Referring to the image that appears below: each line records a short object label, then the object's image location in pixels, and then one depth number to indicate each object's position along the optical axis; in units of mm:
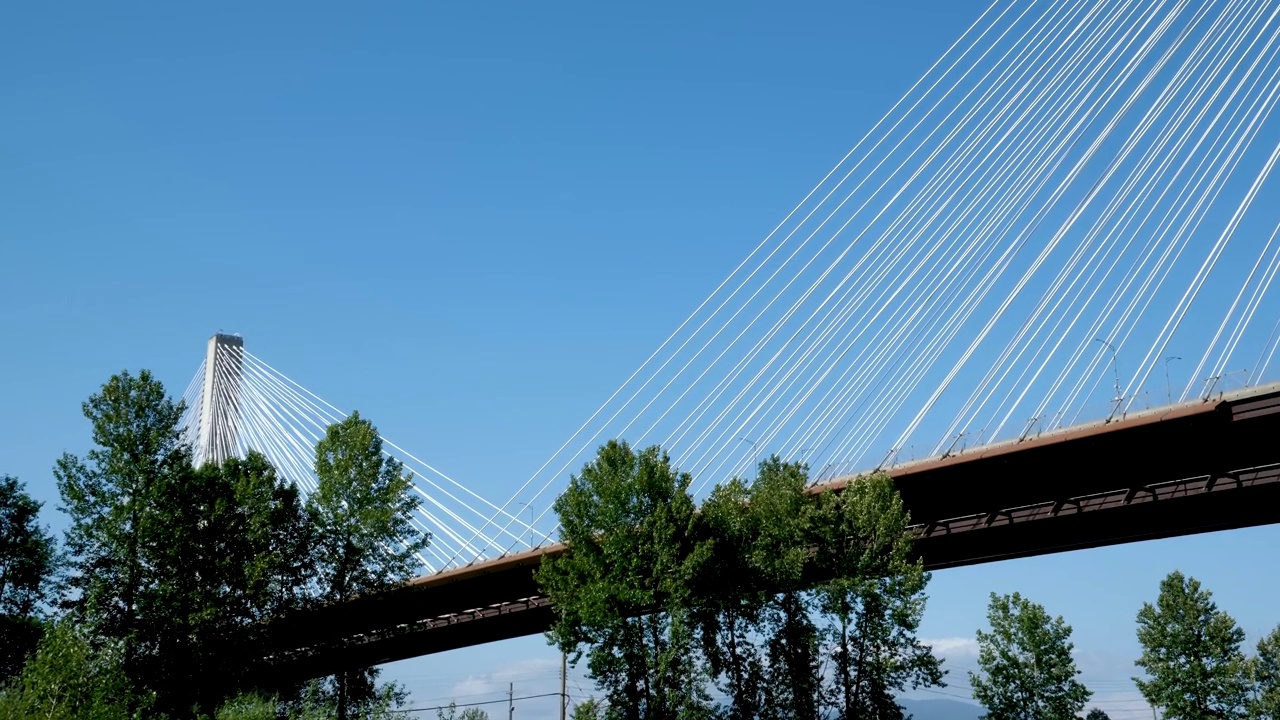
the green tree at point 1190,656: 45906
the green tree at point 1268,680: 45531
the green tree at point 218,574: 36000
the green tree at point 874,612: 35562
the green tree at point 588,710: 35438
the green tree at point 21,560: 42469
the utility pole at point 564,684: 51969
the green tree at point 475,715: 42706
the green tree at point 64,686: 29219
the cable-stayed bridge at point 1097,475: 36406
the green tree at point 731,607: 37594
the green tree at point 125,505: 35969
